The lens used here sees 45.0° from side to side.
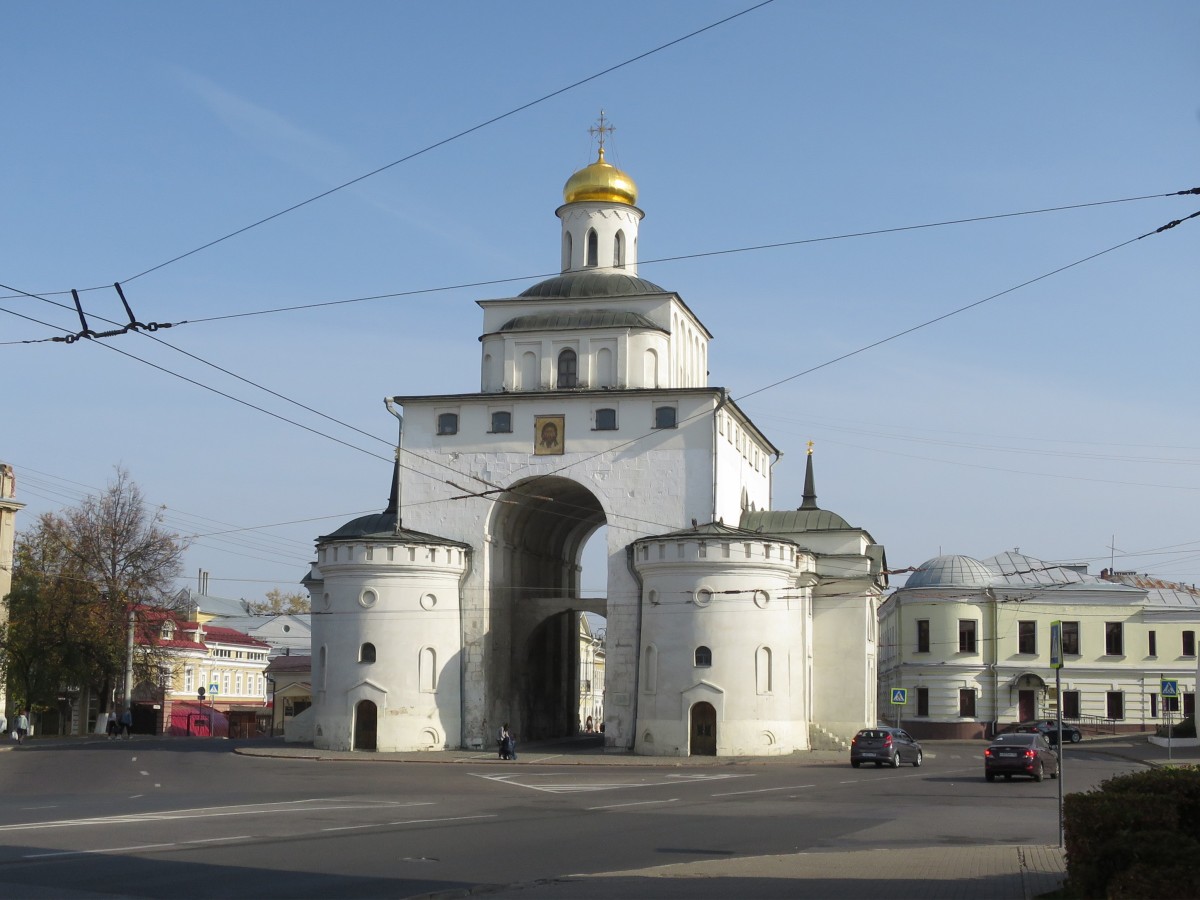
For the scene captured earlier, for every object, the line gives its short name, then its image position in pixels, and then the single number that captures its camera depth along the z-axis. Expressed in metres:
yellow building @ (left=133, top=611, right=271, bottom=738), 66.83
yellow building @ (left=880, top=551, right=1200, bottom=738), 64.81
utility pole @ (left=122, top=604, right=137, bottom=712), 57.34
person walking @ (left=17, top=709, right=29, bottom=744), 51.88
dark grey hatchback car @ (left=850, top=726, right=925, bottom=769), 38.31
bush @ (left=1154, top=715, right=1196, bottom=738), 53.09
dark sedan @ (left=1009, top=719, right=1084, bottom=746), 53.53
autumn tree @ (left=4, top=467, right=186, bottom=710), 57.84
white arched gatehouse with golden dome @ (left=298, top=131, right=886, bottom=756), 44.16
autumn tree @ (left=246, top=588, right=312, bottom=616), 128.68
